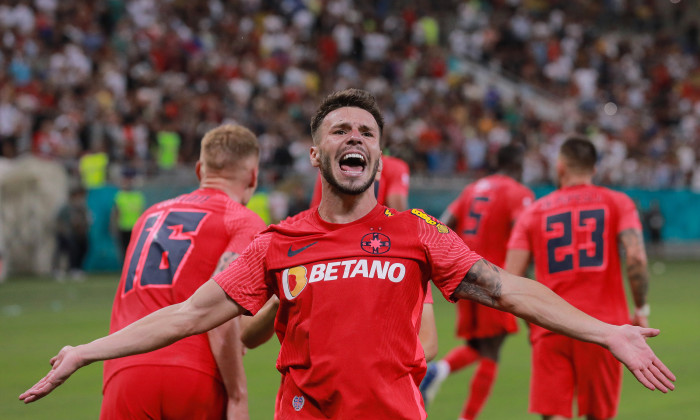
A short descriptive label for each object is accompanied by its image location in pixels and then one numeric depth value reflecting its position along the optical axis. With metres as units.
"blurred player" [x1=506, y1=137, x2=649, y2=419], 12.39
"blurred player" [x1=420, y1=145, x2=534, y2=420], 17.00
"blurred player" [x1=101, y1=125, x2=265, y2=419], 8.63
